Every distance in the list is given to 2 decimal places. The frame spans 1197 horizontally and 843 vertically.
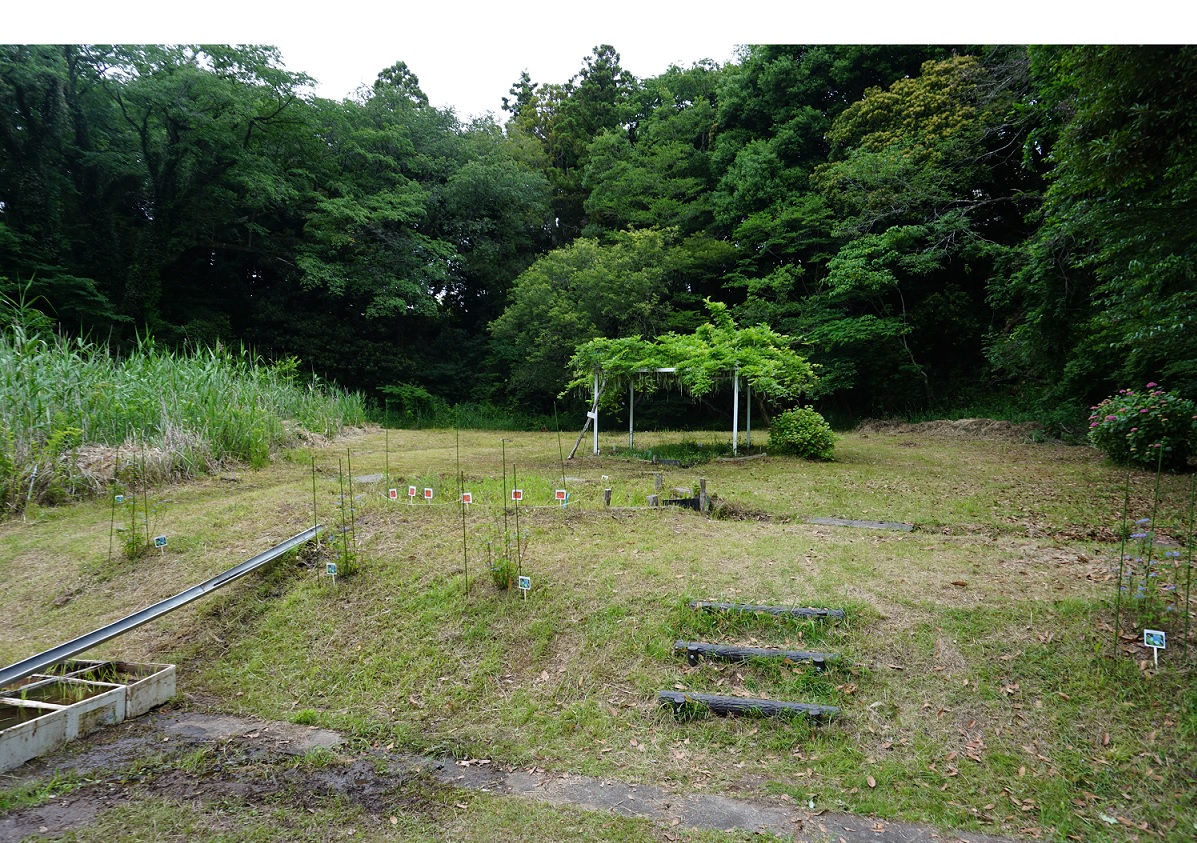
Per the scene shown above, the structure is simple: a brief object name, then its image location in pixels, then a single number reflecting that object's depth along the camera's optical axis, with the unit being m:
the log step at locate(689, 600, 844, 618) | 3.40
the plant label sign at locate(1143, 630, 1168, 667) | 2.83
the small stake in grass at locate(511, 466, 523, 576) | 3.93
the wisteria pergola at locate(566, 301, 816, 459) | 9.13
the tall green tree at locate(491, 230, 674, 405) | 15.33
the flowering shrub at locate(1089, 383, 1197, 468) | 7.17
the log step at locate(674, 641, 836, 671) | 3.13
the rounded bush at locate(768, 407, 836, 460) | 9.33
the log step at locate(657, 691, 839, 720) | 2.82
